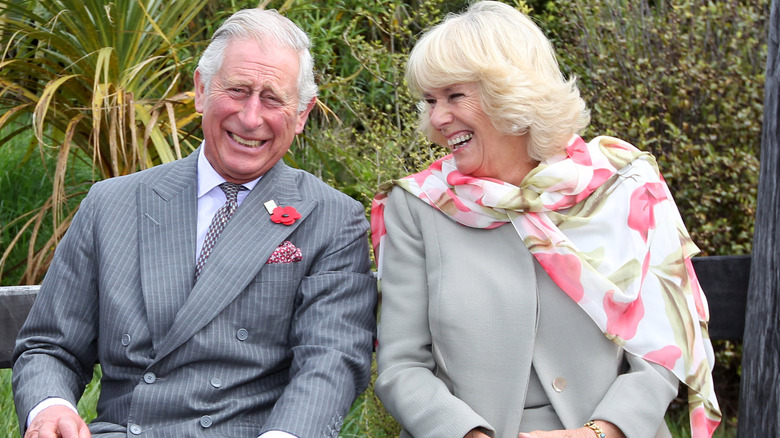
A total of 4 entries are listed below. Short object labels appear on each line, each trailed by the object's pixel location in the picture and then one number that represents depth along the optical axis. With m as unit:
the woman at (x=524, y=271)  5.16
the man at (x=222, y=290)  5.10
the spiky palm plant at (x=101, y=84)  8.48
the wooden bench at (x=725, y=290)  6.72
